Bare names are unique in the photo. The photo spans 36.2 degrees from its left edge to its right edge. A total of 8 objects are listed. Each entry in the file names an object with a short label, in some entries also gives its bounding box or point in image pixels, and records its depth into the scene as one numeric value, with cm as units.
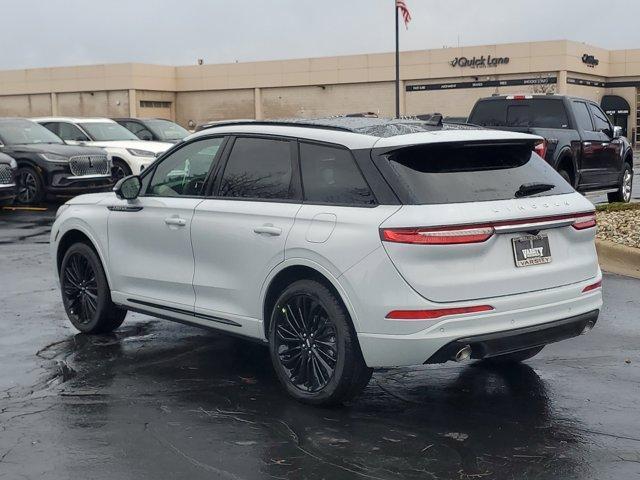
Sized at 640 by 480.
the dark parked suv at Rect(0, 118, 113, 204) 1978
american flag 3431
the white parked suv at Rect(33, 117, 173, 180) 2227
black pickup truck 1577
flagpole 3482
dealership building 5703
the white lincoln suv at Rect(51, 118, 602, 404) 536
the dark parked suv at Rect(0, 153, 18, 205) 1834
